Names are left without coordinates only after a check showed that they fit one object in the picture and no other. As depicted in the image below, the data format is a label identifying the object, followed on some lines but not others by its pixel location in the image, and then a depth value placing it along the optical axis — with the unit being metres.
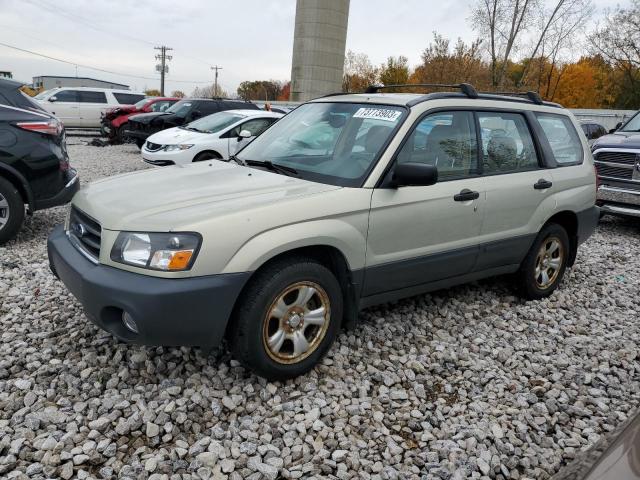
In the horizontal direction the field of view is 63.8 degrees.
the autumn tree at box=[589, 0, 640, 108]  35.47
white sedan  10.38
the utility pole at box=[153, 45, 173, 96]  63.80
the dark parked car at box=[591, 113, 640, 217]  7.68
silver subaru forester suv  2.71
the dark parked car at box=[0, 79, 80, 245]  5.28
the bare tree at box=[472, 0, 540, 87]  32.84
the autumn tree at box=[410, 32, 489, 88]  29.55
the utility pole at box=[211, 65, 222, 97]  81.91
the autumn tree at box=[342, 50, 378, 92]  46.44
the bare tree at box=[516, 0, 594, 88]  33.00
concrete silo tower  26.06
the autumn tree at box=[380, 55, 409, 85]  45.84
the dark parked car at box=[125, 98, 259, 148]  14.50
